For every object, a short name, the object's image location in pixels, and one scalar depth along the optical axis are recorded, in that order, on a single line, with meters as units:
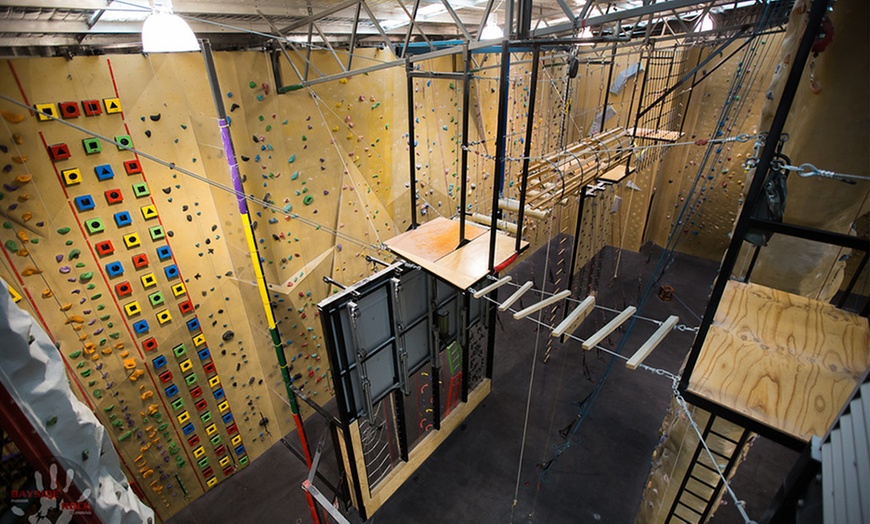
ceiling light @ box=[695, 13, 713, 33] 5.58
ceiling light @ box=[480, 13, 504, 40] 4.14
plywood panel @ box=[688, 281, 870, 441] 1.83
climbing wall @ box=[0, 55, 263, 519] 2.80
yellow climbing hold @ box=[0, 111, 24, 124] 2.61
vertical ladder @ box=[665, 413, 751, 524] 2.81
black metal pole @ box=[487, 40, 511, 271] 2.62
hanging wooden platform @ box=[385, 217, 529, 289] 3.29
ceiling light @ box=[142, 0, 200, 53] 2.24
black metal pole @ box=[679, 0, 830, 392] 1.36
